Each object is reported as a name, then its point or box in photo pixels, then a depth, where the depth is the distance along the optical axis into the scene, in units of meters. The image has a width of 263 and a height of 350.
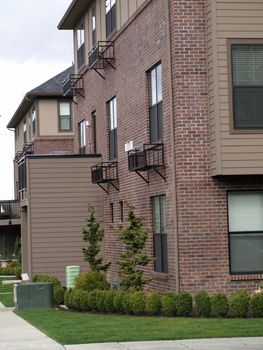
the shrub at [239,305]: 16.25
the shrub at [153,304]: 17.17
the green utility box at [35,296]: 20.56
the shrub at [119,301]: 17.97
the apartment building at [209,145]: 17.97
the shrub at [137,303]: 17.42
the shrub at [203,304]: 16.50
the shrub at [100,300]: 18.59
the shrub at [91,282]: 21.22
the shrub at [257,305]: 16.11
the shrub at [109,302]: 18.28
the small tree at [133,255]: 18.78
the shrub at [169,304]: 16.88
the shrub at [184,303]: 16.77
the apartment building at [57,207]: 26.12
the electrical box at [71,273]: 23.91
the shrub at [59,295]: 22.25
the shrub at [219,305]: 16.38
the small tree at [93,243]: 23.36
